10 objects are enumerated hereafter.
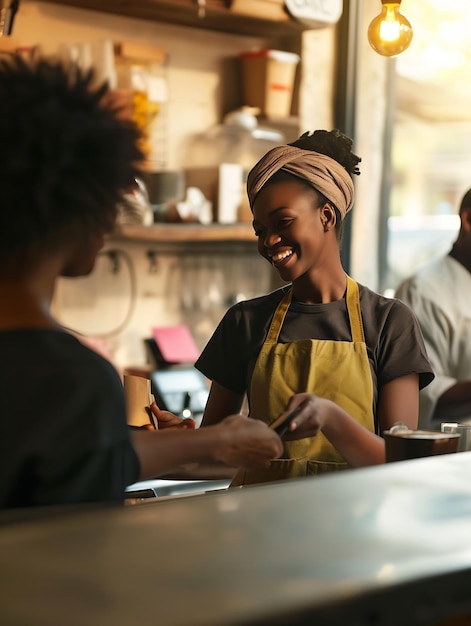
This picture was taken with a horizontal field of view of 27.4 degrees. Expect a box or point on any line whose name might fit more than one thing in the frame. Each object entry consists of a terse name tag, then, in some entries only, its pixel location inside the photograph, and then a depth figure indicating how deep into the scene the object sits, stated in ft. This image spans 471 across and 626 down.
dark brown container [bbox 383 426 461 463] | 4.39
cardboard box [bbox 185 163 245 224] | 12.40
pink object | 11.25
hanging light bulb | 6.24
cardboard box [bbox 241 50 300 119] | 12.56
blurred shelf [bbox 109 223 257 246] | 11.36
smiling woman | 5.56
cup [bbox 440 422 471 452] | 4.77
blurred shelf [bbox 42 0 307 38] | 11.39
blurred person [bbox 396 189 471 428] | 8.94
